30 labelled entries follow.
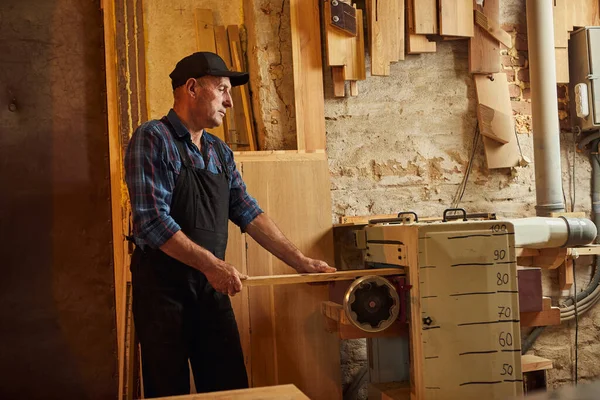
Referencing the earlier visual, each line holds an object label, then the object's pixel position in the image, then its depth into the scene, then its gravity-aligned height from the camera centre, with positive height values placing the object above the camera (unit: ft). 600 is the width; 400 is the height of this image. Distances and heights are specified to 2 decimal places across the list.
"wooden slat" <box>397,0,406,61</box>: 10.68 +2.90
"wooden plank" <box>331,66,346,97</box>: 10.55 +2.03
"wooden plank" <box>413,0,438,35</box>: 10.66 +3.03
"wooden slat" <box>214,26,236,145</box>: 10.57 +1.81
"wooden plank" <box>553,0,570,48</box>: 11.32 +2.98
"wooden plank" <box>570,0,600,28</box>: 11.48 +3.19
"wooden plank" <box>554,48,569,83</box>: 11.32 +2.29
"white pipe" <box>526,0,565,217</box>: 10.79 +1.49
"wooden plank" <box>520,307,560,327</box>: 8.25 -1.42
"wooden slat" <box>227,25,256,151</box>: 10.53 +1.75
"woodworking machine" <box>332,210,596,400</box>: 7.45 -1.12
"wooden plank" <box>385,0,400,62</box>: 10.59 +2.86
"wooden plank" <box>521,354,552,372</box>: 9.00 -2.18
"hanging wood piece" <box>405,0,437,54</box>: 10.72 +2.68
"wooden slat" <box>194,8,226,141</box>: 10.61 +2.91
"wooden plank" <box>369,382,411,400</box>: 8.05 -2.24
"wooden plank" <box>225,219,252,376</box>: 9.70 -1.17
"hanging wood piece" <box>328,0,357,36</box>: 10.21 +2.97
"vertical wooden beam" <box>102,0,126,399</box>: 10.27 +1.25
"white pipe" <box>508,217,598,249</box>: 9.62 -0.45
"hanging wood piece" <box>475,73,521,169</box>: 11.11 +1.36
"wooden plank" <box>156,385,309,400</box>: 5.34 -1.44
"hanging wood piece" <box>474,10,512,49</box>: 10.96 +2.88
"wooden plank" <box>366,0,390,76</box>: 10.48 +2.69
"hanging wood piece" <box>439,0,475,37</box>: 10.75 +3.02
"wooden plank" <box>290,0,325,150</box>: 10.33 +2.16
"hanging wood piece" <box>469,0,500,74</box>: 11.02 +2.55
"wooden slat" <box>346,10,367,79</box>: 10.45 +2.38
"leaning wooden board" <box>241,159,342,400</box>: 9.82 -1.21
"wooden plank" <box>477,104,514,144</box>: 11.04 +1.31
